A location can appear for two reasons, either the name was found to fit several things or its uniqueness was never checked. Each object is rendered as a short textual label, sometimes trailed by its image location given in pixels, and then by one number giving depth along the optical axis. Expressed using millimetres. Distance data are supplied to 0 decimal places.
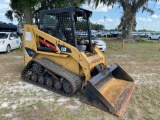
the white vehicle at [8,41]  7812
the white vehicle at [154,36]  23753
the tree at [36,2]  8166
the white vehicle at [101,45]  8476
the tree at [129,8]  16094
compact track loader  3175
